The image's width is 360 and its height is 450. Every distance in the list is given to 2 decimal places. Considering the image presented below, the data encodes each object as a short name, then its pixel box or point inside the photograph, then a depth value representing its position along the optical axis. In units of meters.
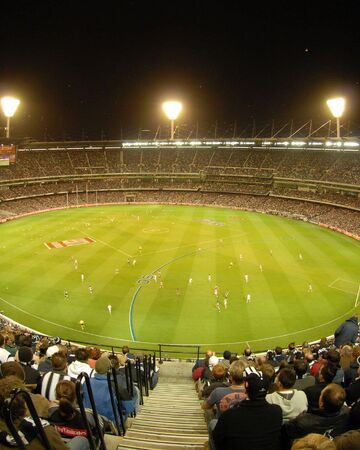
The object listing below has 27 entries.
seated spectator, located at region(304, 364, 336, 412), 6.66
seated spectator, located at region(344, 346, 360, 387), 9.70
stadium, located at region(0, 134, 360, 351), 32.38
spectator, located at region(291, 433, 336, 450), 4.00
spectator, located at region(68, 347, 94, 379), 8.64
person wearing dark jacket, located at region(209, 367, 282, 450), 5.05
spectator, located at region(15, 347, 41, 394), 7.27
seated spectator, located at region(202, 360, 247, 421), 6.99
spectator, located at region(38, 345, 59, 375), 10.74
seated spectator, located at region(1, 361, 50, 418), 5.62
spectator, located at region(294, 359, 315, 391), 8.58
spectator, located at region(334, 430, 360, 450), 4.16
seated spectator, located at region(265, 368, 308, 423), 6.34
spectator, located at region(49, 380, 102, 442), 5.40
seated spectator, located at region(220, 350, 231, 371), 14.65
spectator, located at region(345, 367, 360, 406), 7.66
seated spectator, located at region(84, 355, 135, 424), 7.64
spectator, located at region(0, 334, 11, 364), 9.93
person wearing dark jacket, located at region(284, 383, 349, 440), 5.34
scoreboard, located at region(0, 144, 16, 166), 77.81
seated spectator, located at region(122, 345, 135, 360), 18.82
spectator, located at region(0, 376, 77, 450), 4.19
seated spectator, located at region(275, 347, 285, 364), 18.47
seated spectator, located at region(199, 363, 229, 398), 9.29
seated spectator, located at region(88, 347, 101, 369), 12.34
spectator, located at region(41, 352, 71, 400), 6.90
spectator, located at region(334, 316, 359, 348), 16.58
